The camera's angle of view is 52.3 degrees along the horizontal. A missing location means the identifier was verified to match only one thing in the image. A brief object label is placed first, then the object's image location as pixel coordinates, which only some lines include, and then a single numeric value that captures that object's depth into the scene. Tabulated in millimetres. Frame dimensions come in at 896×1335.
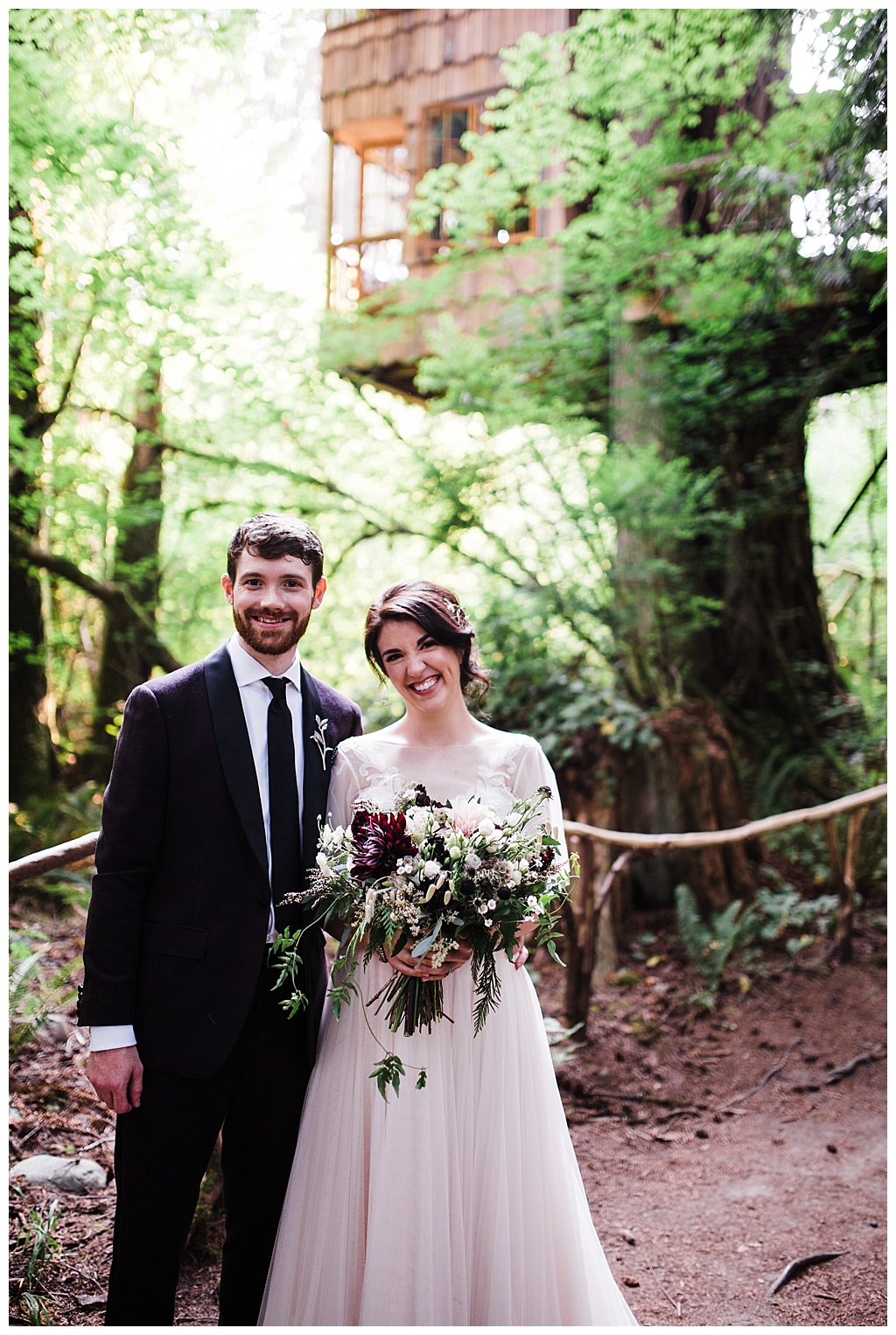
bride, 2279
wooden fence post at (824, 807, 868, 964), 5516
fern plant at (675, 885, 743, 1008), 5762
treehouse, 7039
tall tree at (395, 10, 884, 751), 5688
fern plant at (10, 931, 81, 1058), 3818
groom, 2232
